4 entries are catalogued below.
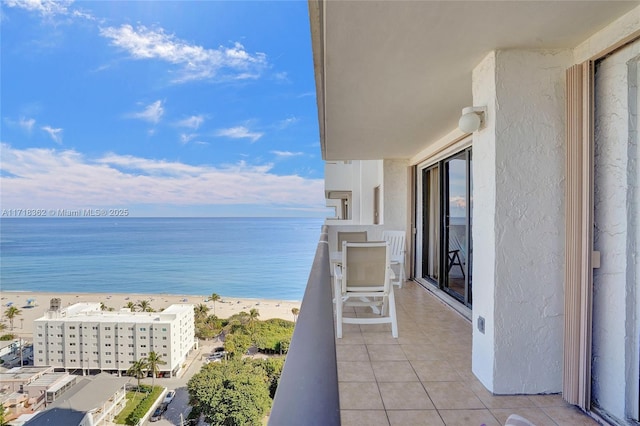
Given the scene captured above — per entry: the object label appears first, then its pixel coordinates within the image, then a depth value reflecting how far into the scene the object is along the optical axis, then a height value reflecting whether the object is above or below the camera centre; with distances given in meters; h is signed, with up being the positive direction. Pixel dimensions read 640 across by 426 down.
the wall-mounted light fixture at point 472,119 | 2.26 +0.60
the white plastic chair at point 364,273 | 3.43 -0.62
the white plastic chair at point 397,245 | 5.44 -0.57
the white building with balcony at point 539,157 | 1.79 +0.32
